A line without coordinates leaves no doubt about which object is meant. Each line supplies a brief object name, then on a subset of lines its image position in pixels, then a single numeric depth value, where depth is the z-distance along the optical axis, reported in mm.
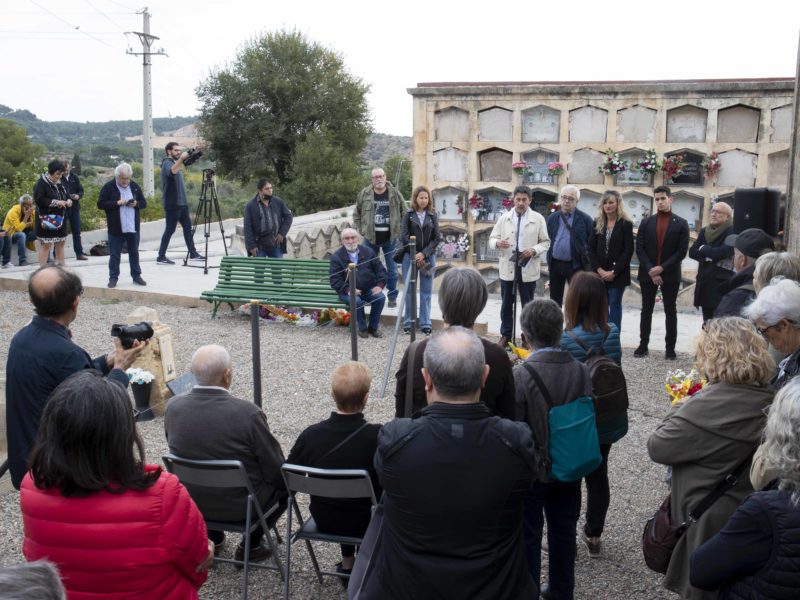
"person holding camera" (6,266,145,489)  3543
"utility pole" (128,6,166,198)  25875
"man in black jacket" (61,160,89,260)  11438
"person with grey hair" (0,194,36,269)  12162
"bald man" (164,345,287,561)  3602
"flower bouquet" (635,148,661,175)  11031
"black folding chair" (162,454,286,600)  3445
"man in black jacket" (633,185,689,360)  7859
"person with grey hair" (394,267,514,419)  3289
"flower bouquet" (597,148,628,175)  11172
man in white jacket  8148
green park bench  9516
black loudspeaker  6730
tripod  12500
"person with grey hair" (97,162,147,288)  10414
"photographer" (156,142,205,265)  11602
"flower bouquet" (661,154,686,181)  10977
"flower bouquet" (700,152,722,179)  10805
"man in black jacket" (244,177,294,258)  10141
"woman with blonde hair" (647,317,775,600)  2869
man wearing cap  5566
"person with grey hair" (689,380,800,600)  2143
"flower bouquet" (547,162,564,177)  11430
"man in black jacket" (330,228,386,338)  8703
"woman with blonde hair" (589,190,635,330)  7875
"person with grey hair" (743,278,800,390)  3482
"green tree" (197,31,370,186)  31375
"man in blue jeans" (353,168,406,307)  9508
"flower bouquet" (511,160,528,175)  11531
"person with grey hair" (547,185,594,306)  8102
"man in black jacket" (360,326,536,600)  2371
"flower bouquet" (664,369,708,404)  4825
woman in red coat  2373
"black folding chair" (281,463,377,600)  3299
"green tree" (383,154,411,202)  28381
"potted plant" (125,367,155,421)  6453
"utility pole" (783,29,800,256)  6957
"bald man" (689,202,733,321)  7359
